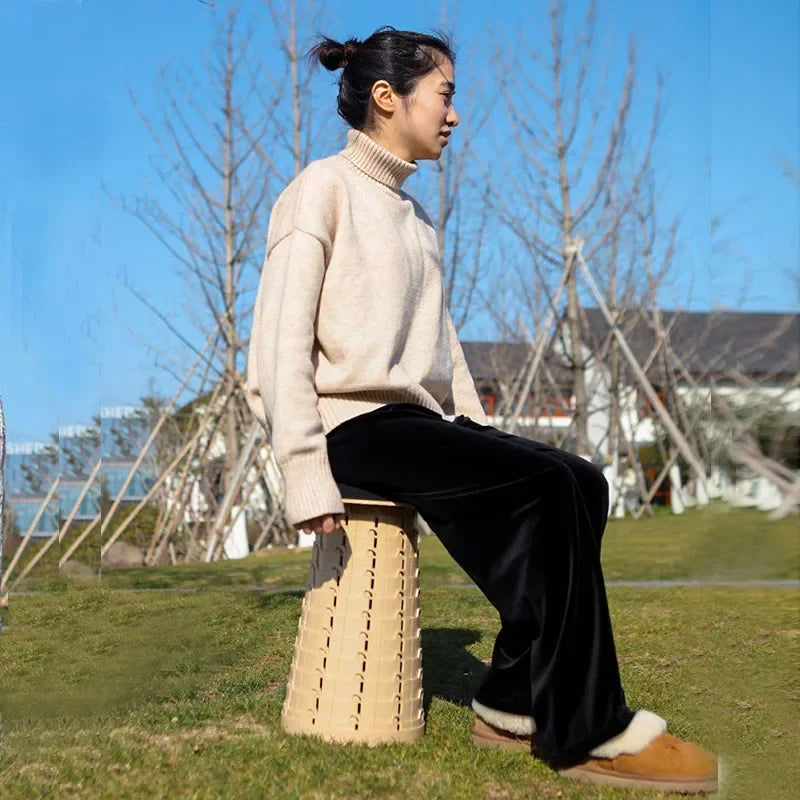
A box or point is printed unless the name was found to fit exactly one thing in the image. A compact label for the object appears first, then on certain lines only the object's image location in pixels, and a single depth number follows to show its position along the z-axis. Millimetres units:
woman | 1431
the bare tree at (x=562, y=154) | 4961
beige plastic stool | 1653
